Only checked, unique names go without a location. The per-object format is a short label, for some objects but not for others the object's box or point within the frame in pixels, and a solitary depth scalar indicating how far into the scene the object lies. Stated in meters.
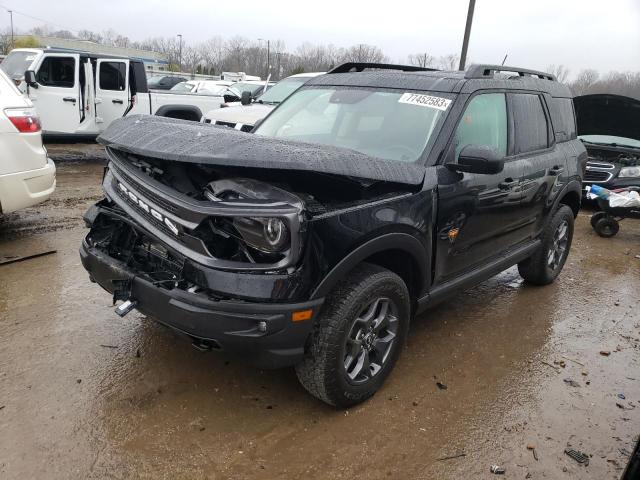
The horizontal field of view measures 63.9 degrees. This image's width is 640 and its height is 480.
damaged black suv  2.42
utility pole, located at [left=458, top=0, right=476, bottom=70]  13.59
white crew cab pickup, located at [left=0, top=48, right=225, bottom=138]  10.40
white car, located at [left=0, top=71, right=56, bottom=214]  4.79
